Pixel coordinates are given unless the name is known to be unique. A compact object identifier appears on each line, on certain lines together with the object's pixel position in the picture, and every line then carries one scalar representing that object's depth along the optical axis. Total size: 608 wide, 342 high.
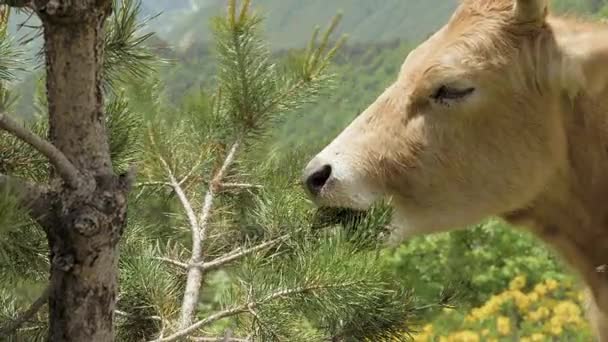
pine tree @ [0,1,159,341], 2.41
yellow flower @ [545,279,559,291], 10.38
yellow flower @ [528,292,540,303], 10.21
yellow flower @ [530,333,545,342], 9.13
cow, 4.43
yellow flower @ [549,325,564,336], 9.08
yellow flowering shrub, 9.21
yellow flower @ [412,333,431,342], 8.92
